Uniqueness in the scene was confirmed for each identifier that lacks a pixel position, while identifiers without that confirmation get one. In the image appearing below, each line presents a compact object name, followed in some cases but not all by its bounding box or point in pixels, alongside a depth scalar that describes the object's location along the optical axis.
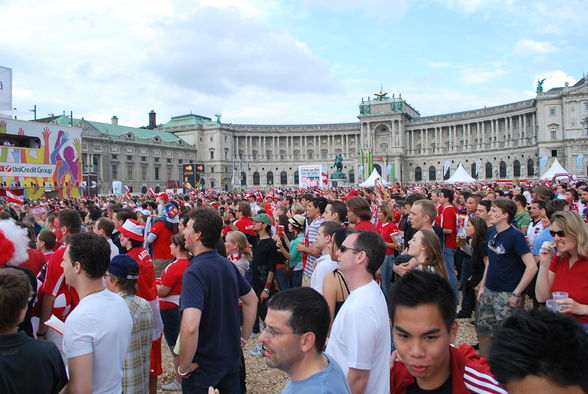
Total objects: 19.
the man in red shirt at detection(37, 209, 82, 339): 4.14
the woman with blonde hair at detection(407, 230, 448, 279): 4.36
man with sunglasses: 2.67
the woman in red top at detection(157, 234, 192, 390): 5.35
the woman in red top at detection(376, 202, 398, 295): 7.68
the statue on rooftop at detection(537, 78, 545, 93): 63.47
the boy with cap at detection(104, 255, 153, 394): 3.84
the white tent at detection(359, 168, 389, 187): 37.39
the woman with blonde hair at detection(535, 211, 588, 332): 3.60
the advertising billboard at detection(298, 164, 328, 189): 30.83
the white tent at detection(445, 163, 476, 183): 36.89
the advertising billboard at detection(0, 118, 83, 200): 27.94
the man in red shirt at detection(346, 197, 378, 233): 6.44
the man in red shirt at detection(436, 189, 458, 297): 8.52
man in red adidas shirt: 2.11
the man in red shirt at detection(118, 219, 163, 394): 4.92
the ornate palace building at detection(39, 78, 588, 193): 60.12
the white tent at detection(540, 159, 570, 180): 34.25
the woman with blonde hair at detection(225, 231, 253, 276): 6.31
